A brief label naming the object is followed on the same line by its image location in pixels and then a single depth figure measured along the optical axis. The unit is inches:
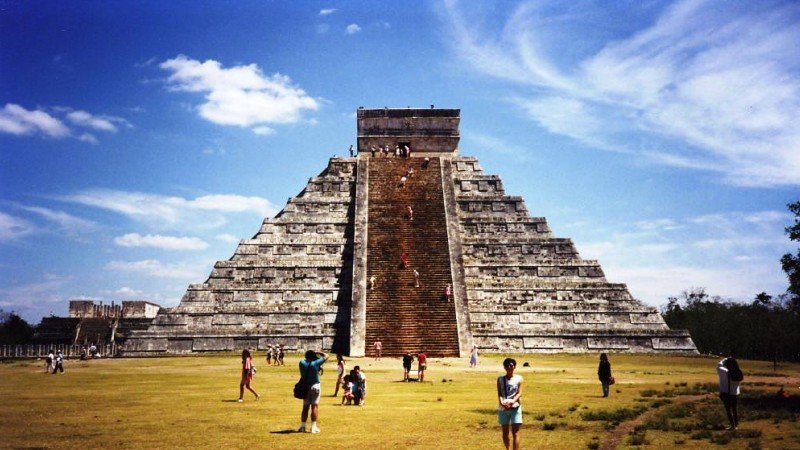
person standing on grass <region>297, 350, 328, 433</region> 406.3
